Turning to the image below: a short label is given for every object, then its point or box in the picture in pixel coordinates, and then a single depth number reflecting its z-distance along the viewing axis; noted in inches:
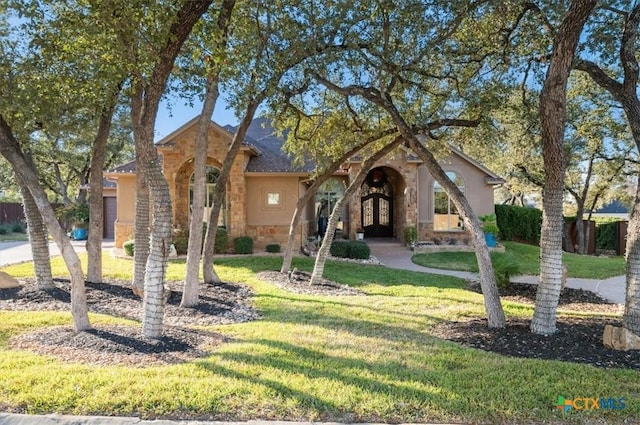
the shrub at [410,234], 721.6
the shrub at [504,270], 404.2
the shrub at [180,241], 602.9
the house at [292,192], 626.2
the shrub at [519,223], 888.3
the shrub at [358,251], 606.2
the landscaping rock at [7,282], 358.0
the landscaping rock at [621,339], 205.2
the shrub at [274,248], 634.8
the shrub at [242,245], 611.2
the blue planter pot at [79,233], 946.7
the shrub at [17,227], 1106.4
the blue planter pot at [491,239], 708.7
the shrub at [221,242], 606.5
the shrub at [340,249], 614.9
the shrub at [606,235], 909.8
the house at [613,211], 1887.8
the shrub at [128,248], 593.6
